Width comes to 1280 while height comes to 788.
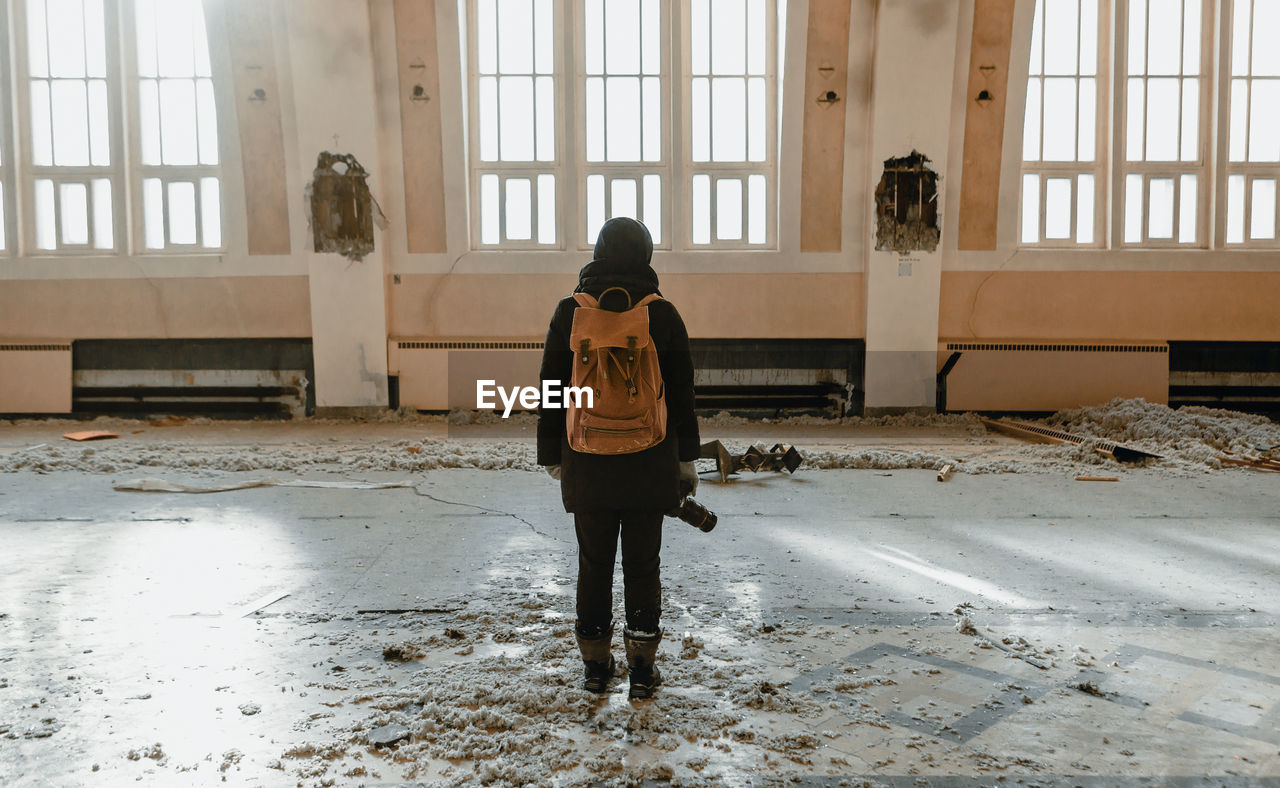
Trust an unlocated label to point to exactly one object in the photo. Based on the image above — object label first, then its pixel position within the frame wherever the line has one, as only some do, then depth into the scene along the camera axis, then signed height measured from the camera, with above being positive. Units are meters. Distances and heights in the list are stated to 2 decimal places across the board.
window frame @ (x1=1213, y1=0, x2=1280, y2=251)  10.14 +1.92
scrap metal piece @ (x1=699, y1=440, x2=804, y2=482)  6.37 -0.97
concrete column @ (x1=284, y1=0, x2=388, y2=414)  9.57 +2.00
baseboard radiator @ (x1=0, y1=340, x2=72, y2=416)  10.15 -0.49
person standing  2.56 -0.38
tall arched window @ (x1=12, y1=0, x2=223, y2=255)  10.41 +2.43
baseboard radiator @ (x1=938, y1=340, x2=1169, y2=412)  10.11 -0.51
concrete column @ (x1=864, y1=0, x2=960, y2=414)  9.54 +1.92
